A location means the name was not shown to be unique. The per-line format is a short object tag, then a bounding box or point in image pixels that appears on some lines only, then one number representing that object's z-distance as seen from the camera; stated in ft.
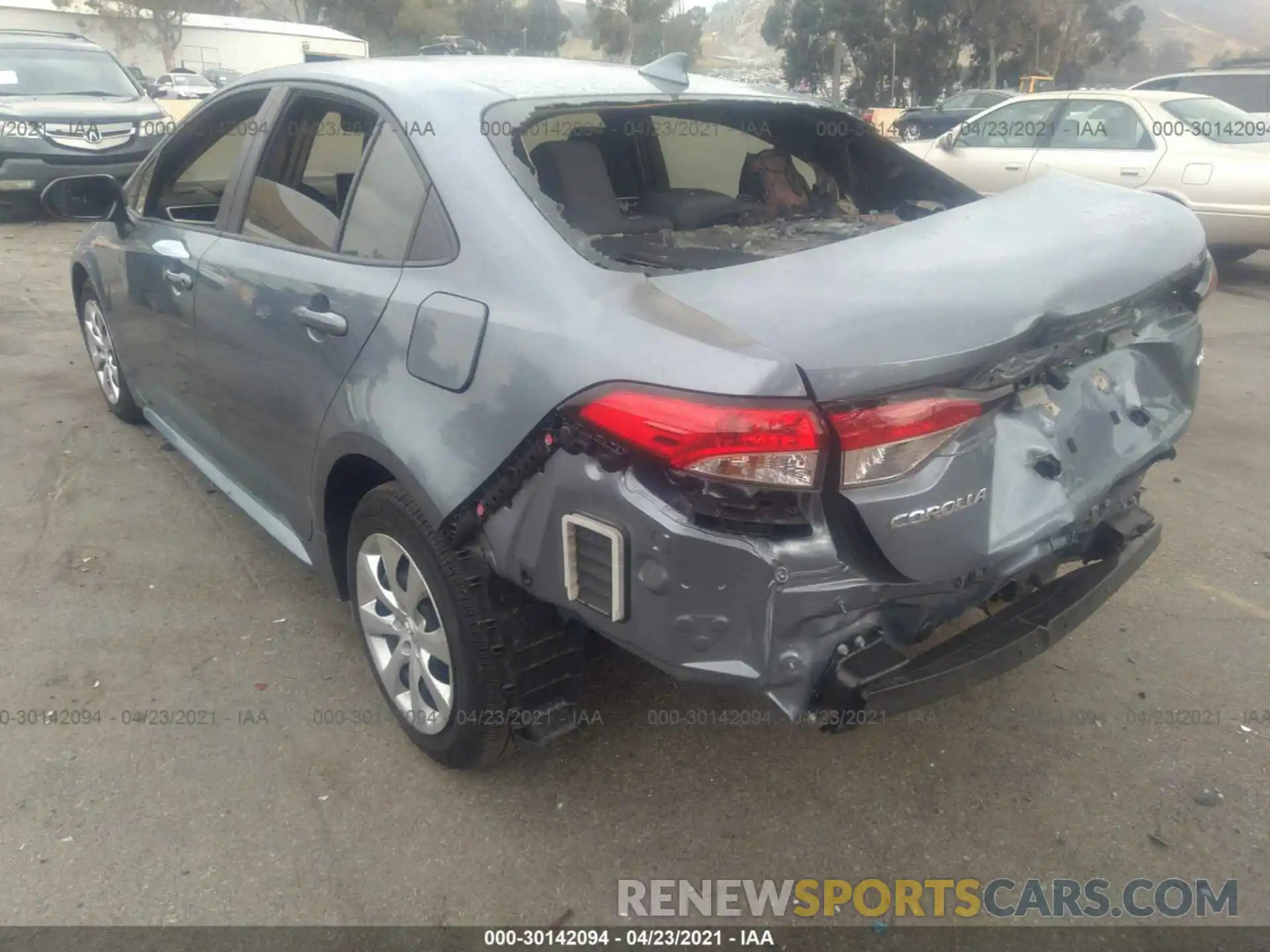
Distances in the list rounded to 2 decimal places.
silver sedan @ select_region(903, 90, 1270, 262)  24.94
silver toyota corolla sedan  5.79
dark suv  31.50
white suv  32.37
